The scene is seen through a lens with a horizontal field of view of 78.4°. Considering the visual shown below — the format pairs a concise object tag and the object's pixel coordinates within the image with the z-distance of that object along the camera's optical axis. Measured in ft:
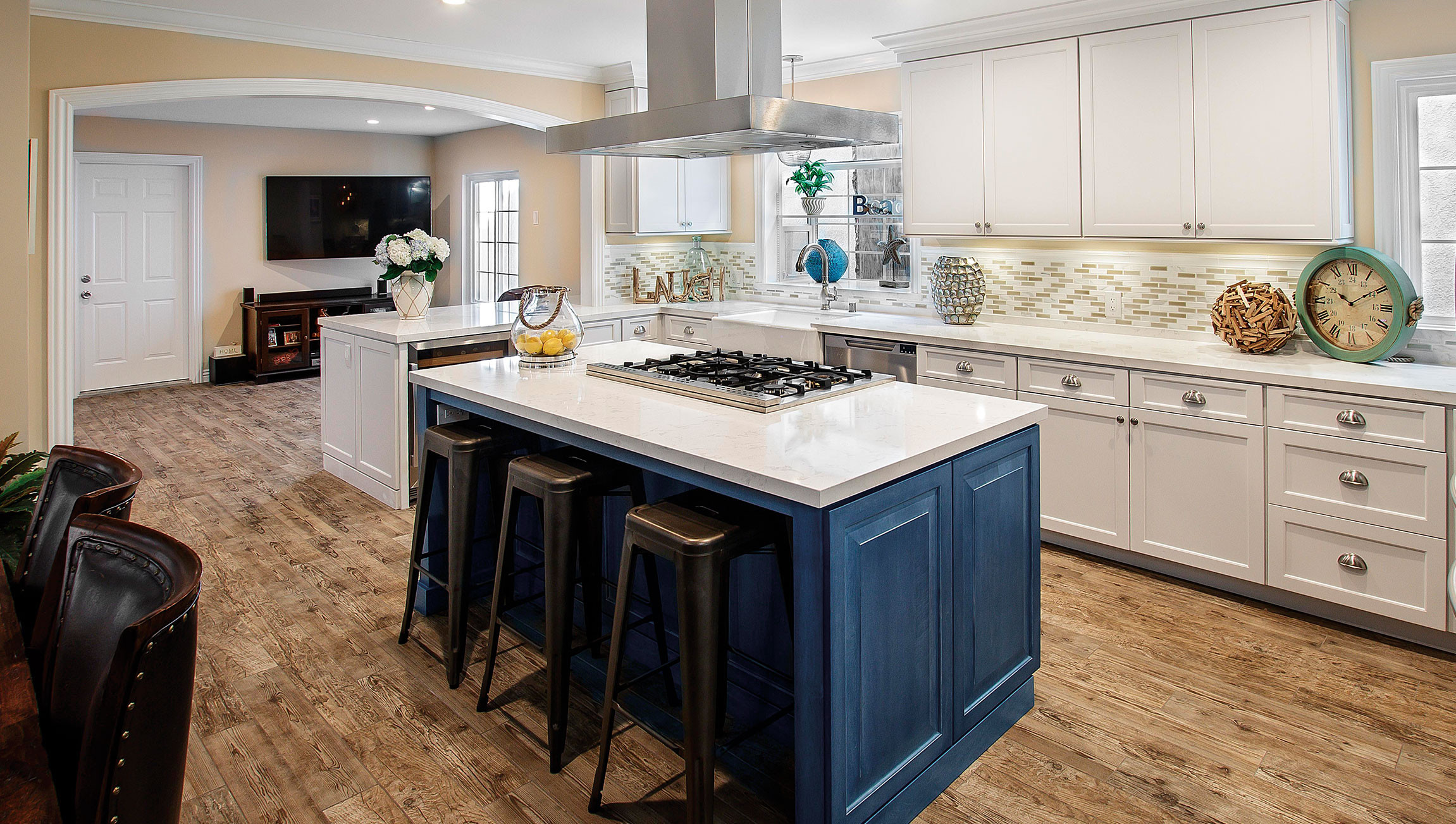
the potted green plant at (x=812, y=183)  18.08
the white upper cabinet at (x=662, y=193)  19.35
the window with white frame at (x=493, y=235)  28.71
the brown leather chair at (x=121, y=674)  3.51
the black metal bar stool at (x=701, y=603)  6.44
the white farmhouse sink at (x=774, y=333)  15.87
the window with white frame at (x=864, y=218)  17.84
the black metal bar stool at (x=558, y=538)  7.82
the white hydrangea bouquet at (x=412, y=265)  16.10
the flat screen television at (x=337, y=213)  29.25
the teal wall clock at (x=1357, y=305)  10.54
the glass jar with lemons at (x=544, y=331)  11.32
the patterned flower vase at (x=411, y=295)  16.30
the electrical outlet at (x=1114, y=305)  14.20
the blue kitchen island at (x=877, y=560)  6.27
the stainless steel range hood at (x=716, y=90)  8.91
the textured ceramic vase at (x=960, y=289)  15.15
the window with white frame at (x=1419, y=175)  11.03
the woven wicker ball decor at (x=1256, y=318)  11.50
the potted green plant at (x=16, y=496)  8.73
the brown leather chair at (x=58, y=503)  6.21
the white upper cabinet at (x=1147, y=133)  11.25
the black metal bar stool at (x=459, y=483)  9.16
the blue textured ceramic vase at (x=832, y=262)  17.81
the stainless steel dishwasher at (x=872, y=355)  14.48
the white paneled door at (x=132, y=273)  26.27
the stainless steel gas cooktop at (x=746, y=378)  8.77
